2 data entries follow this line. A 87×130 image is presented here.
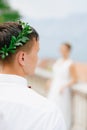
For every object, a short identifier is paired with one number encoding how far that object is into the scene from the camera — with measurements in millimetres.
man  1818
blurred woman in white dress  5844
